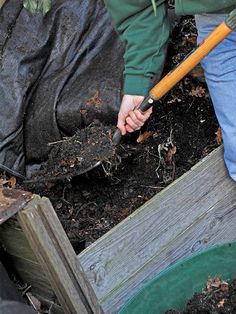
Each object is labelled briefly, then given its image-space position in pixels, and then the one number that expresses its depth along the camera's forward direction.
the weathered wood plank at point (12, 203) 1.87
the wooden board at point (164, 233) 2.16
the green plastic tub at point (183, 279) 1.88
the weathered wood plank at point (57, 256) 1.89
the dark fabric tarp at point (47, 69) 2.96
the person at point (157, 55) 2.25
